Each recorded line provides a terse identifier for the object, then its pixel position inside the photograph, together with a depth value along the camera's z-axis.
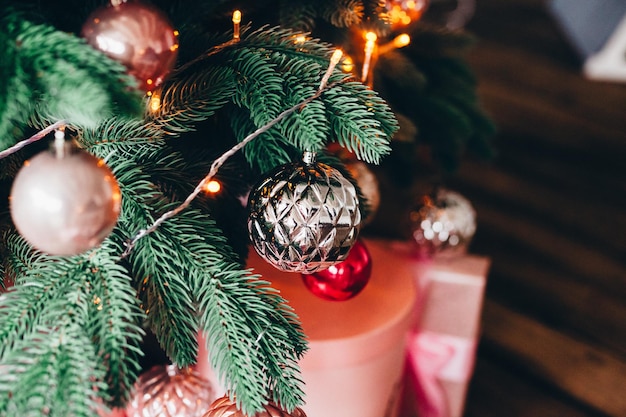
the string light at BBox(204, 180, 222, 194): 0.44
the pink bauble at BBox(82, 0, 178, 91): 0.35
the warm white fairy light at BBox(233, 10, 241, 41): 0.44
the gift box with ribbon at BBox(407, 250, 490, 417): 0.76
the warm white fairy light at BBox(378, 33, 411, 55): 0.54
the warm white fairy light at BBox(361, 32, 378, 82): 0.51
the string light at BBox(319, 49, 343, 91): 0.41
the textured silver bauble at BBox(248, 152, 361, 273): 0.42
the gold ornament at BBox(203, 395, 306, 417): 0.42
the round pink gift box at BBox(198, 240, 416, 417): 0.57
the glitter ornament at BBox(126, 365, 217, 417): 0.53
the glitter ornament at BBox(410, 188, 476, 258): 0.78
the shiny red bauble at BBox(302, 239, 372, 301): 0.55
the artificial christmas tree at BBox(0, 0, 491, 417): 0.33
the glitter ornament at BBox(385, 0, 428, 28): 0.62
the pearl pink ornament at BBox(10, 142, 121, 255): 0.32
